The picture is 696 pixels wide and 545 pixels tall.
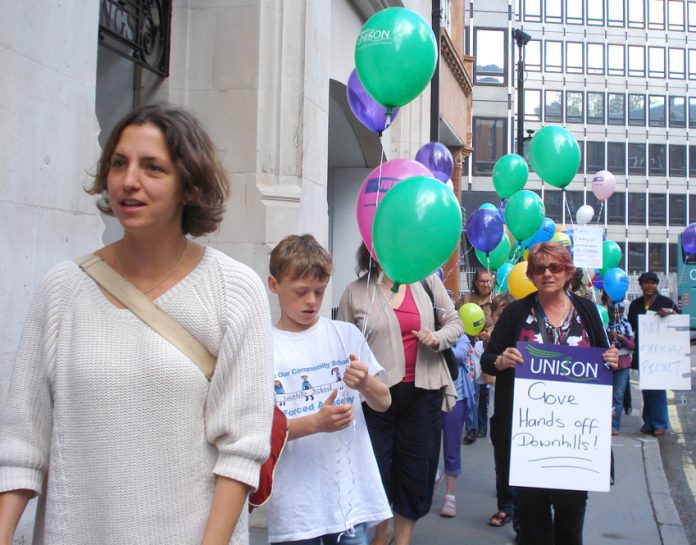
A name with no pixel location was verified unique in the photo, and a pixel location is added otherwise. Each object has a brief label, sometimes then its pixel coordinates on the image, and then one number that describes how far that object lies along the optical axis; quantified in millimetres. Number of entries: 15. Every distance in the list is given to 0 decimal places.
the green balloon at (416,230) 4254
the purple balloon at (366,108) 6023
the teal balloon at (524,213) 10602
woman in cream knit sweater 1831
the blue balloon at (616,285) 11938
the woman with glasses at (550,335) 4406
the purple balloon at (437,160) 7594
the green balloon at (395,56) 5078
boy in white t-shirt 3242
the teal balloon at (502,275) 12294
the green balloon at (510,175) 11258
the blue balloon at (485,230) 10312
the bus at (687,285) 29859
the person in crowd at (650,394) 10094
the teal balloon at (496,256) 11375
